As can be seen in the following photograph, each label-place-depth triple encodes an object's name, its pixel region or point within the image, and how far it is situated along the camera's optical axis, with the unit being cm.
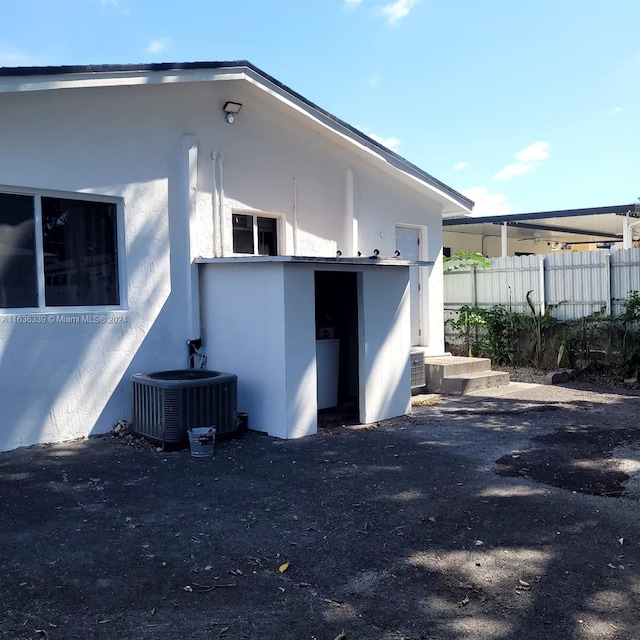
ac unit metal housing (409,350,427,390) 1027
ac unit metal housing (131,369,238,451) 678
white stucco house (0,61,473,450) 680
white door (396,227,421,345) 1155
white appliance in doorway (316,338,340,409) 872
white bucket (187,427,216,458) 652
